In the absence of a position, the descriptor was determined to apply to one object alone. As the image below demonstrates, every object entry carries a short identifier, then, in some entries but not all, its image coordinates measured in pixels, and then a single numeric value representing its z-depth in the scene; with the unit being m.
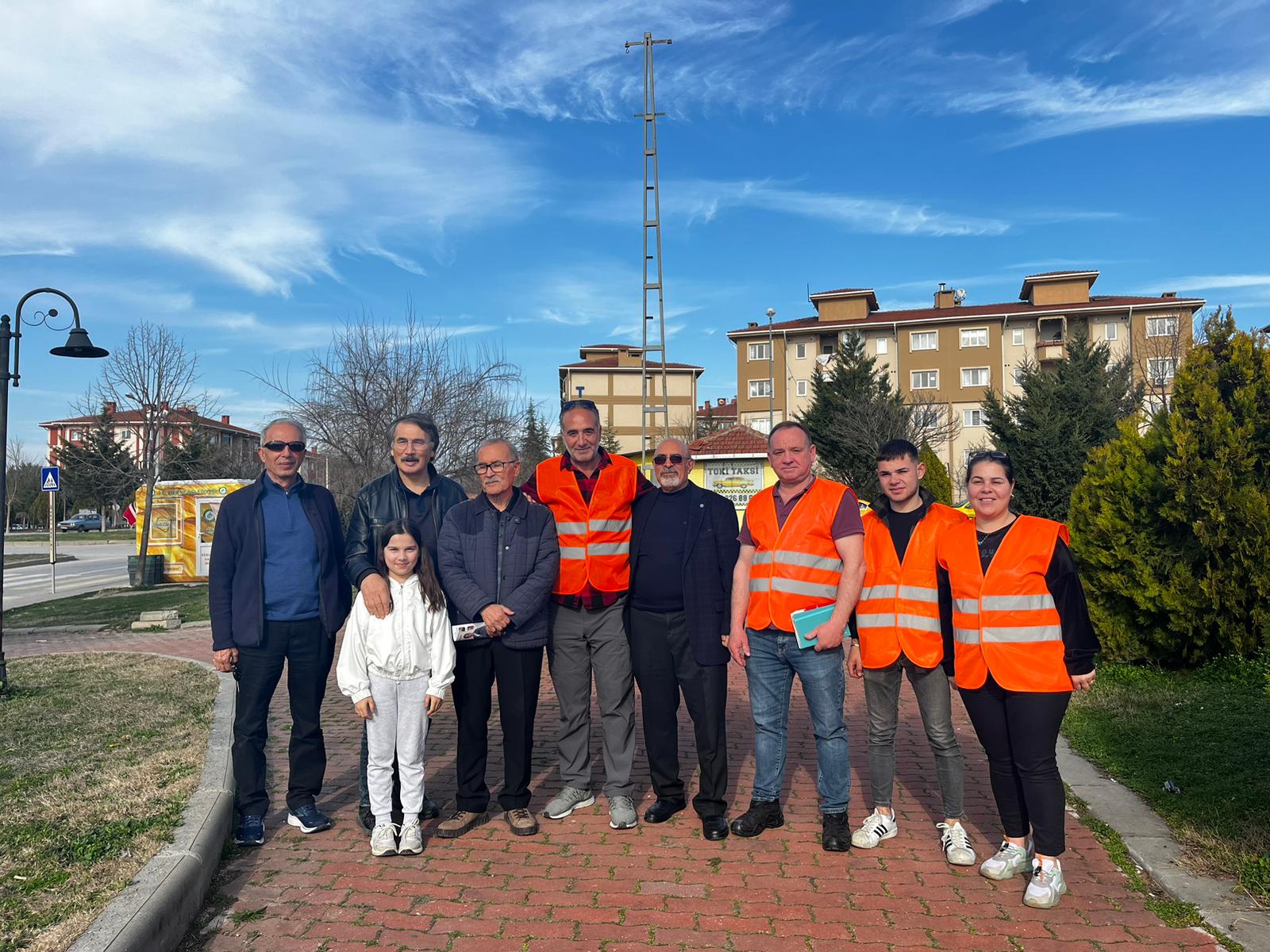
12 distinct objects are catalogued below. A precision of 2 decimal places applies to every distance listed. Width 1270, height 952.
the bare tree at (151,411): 21.39
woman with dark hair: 3.87
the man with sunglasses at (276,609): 4.67
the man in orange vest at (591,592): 4.79
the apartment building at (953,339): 52.06
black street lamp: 8.78
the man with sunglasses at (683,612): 4.75
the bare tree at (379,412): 15.70
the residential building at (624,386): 71.75
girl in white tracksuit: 4.45
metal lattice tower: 26.55
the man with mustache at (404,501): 4.74
